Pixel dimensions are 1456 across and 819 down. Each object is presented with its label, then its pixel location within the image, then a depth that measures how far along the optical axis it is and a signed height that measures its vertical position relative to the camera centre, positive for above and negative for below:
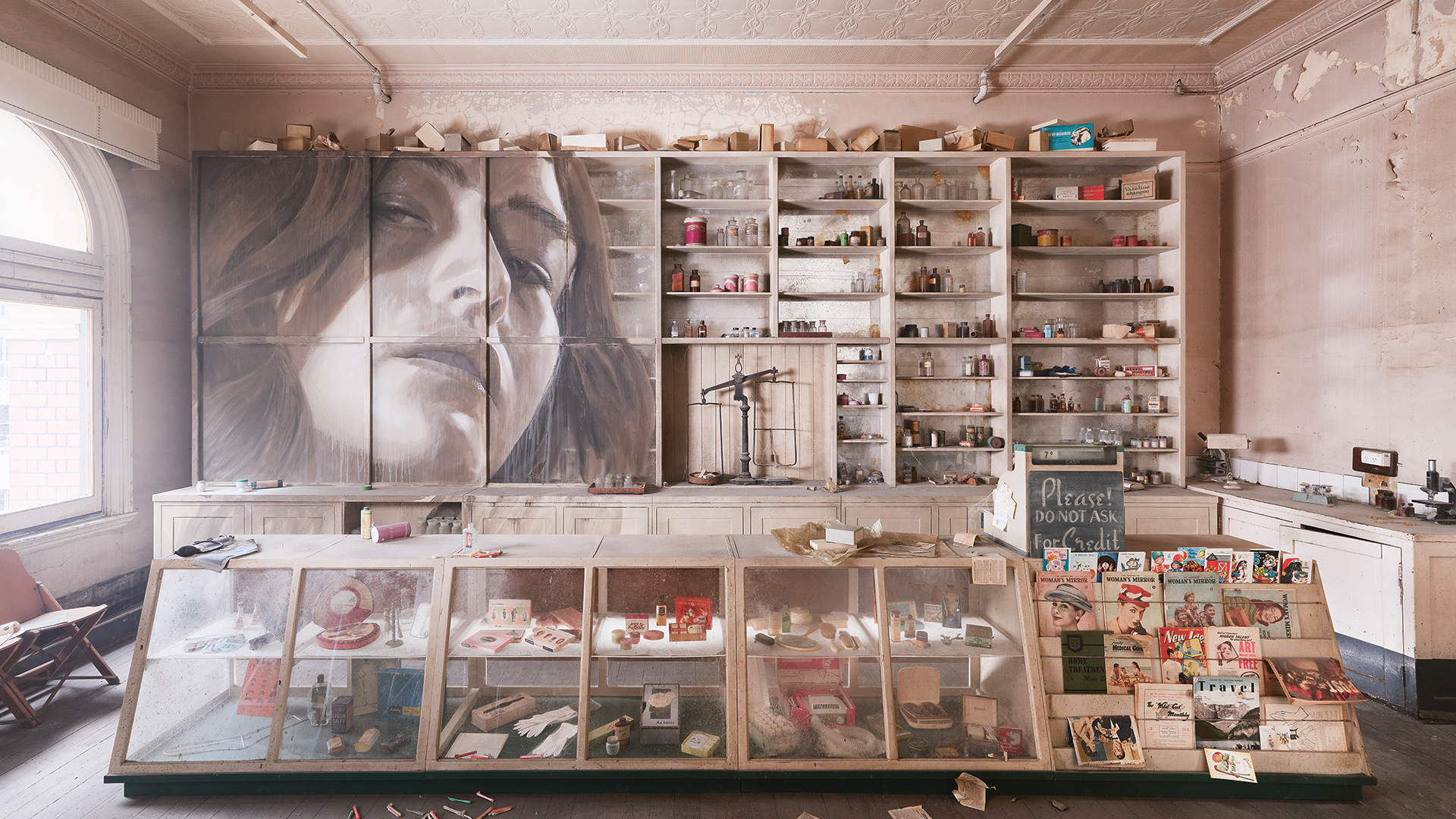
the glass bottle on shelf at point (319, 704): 2.39 -1.17
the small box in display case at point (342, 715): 2.40 -1.22
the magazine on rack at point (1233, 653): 2.33 -0.95
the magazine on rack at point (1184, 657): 2.34 -0.96
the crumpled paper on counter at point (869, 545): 2.38 -0.56
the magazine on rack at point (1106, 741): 2.28 -1.27
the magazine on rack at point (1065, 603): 2.37 -0.77
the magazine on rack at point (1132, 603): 2.37 -0.77
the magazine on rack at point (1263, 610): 2.36 -0.79
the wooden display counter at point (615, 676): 2.31 -1.06
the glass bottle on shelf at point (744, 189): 4.62 +1.68
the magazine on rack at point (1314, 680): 2.26 -1.03
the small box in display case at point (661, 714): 2.41 -1.24
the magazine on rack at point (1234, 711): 2.32 -1.16
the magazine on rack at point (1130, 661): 2.34 -0.98
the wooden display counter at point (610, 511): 4.08 -0.71
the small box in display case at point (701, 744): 2.33 -1.30
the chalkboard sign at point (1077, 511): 2.39 -0.41
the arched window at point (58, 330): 3.54 +0.49
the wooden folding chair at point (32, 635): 2.87 -1.14
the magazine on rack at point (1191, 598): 2.37 -0.75
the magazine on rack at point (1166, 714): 2.32 -1.18
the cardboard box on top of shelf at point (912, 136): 4.57 +2.04
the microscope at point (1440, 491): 3.15 -0.46
